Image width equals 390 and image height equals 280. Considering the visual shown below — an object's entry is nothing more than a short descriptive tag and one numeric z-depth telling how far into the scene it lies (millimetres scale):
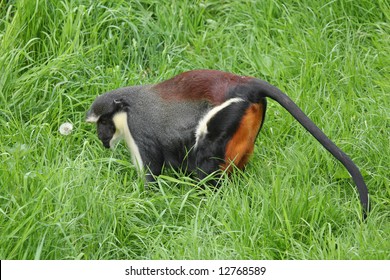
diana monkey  10859
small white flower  12116
